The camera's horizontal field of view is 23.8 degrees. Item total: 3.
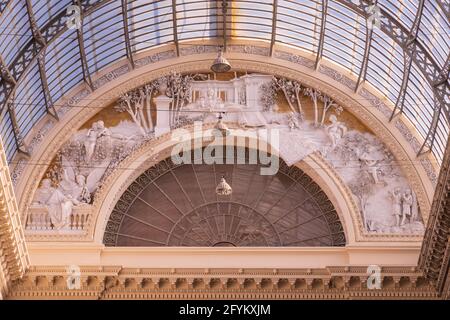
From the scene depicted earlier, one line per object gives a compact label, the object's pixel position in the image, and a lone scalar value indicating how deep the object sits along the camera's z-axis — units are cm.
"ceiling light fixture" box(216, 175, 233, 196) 3428
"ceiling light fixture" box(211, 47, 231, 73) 3378
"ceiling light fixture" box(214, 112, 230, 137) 3515
